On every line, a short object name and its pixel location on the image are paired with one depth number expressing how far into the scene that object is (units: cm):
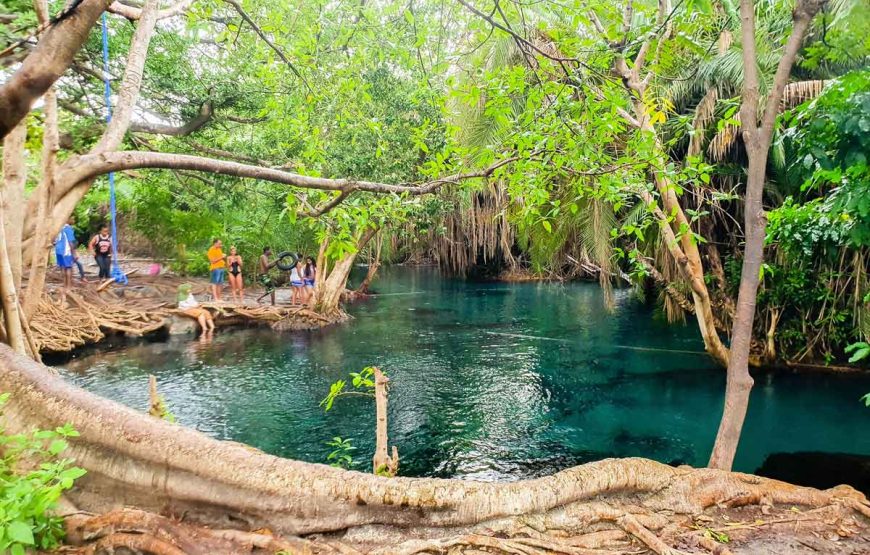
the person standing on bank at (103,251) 1405
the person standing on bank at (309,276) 1595
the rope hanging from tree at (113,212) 642
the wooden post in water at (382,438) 381
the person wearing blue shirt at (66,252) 1200
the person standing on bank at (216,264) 1416
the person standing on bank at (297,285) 1575
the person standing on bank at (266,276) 1491
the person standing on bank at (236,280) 1563
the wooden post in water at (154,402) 397
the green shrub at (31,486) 184
